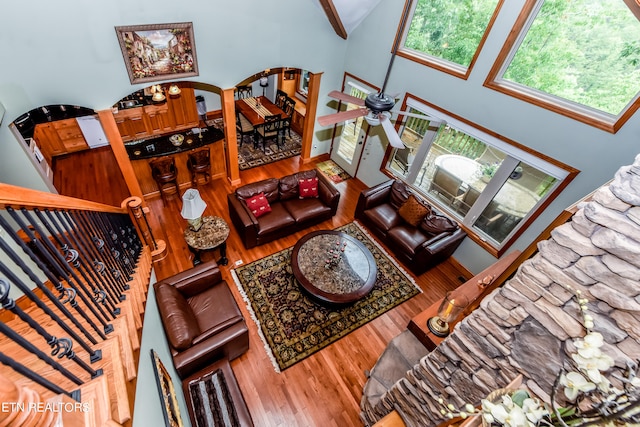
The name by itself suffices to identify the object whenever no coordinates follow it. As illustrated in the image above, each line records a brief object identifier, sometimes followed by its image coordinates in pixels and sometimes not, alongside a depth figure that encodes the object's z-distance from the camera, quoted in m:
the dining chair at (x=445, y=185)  5.11
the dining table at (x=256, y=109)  7.68
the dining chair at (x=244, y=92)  9.27
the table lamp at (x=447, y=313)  3.17
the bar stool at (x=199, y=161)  5.89
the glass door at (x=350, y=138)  6.27
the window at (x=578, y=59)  3.01
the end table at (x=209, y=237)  4.43
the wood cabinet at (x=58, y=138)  6.48
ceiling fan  2.97
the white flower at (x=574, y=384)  0.95
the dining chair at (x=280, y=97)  8.55
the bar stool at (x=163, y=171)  5.46
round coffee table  4.12
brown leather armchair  3.03
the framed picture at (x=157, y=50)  4.07
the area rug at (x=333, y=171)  7.21
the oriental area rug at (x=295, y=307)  3.98
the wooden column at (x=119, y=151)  4.43
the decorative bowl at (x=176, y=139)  5.93
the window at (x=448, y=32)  3.98
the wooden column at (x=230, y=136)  5.43
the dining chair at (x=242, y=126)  7.76
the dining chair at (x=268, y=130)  7.47
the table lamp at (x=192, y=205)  3.99
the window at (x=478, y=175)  3.99
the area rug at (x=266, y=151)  7.38
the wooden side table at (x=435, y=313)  3.21
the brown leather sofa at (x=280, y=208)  5.02
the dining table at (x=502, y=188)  4.20
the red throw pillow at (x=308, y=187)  5.61
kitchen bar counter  5.55
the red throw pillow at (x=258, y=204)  5.13
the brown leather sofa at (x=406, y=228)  4.85
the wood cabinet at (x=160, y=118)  7.39
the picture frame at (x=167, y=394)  2.19
